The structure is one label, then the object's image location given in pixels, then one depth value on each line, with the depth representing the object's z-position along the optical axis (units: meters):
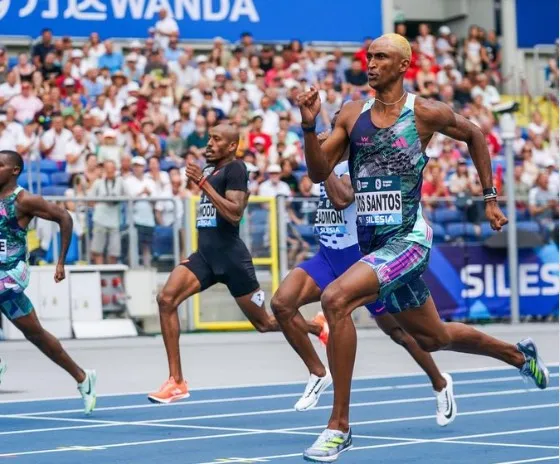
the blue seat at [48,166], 21.31
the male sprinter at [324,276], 10.62
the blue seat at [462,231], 22.12
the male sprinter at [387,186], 8.05
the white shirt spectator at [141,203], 20.53
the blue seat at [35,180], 20.98
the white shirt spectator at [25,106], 22.36
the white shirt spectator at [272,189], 21.67
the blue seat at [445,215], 22.02
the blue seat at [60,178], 21.17
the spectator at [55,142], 21.56
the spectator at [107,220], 20.23
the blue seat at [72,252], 19.95
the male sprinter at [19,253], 11.18
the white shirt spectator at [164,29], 25.91
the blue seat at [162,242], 20.69
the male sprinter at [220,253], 11.44
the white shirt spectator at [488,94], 28.94
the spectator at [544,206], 22.91
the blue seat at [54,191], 20.83
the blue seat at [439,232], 21.98
